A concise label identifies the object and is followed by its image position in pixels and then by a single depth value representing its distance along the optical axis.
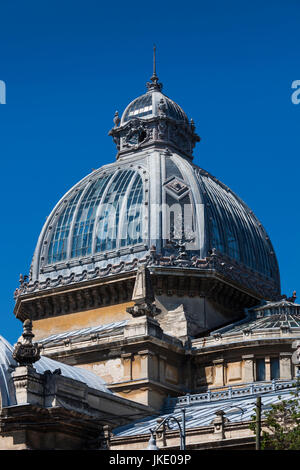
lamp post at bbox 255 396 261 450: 42.54
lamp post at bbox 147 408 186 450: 43.44
